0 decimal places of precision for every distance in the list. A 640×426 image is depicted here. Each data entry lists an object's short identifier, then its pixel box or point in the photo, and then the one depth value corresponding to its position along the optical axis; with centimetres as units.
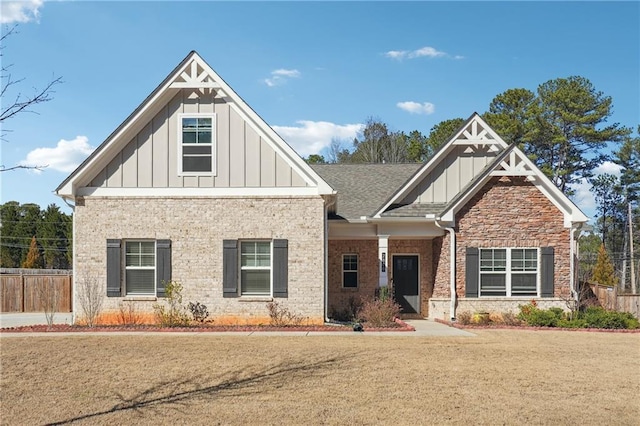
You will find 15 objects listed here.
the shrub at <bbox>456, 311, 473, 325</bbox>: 1650
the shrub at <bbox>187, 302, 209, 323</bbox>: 1568
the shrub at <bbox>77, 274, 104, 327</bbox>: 1566
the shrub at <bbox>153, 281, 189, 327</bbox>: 1542
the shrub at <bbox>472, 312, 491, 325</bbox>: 1647
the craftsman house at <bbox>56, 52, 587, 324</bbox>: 1568
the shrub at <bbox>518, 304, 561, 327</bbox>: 1603
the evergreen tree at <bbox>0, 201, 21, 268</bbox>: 5700
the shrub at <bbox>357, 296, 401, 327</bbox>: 1540
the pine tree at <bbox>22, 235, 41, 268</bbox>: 4828
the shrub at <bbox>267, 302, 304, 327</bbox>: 1558
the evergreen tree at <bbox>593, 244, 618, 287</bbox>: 3206
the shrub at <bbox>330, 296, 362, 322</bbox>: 1797
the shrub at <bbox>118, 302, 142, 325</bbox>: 1572
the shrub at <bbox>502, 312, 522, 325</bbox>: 1658
